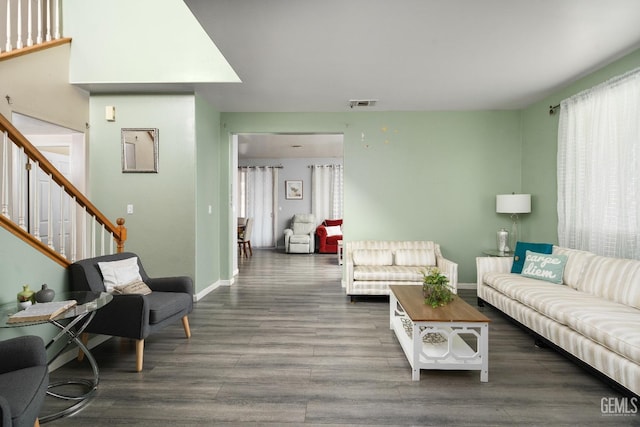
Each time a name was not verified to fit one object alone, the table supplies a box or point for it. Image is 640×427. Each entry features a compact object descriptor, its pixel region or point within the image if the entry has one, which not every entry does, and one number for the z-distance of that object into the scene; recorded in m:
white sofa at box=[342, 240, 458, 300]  4.42
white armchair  8.98
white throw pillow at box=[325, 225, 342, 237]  9.12
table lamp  4.62
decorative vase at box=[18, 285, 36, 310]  2.02
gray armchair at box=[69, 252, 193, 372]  2.52
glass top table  1.95
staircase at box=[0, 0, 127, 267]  2.37
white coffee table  2.40
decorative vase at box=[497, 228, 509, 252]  4.85
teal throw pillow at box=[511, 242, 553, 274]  3.85
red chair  9.02
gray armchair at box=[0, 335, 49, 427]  1.38
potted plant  2.74
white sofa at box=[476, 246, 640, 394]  2.16
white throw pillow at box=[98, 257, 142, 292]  2.80
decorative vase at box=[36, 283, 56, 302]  2.13
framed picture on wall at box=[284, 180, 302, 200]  10.04
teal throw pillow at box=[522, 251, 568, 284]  3.51
